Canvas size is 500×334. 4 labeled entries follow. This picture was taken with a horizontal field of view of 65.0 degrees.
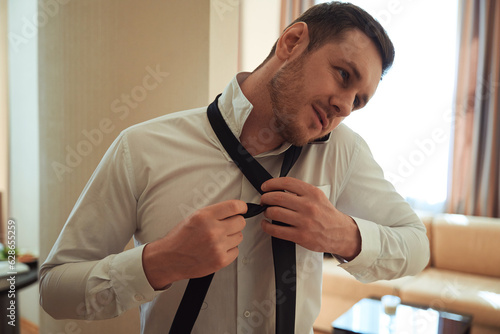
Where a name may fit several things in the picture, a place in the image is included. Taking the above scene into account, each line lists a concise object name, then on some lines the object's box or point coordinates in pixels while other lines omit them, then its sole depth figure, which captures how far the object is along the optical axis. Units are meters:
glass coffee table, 2.47
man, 0.85
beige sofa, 2.97
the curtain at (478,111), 3.80
